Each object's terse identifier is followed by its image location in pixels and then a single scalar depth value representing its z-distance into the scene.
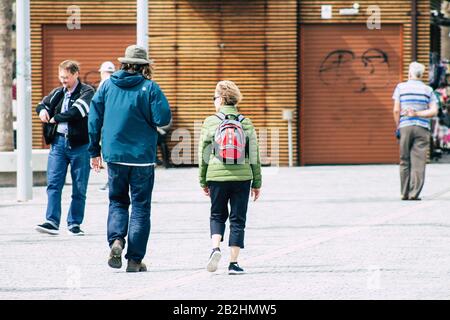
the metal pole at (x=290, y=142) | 26.52
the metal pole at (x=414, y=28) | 26.44
